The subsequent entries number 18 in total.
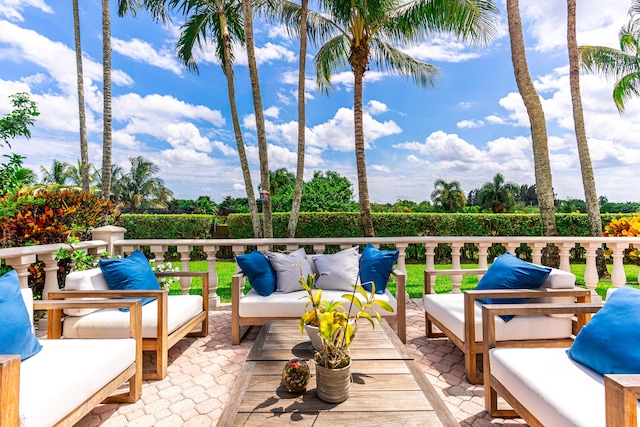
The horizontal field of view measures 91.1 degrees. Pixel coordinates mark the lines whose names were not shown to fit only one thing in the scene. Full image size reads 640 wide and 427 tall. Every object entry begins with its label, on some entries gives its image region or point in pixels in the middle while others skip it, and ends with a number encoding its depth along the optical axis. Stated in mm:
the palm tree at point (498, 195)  19422
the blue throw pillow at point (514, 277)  2449
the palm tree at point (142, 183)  26984
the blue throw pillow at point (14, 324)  1567
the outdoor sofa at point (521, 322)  2301
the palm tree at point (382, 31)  5562
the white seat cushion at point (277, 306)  2936
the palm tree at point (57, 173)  23909
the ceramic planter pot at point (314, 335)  1649
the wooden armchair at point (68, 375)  1194
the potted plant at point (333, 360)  1331
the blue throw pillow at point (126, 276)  2684
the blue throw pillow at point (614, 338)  1407
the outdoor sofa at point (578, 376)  1046
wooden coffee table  1252
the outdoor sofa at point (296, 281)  2955
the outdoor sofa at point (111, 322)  2391
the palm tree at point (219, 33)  6672
